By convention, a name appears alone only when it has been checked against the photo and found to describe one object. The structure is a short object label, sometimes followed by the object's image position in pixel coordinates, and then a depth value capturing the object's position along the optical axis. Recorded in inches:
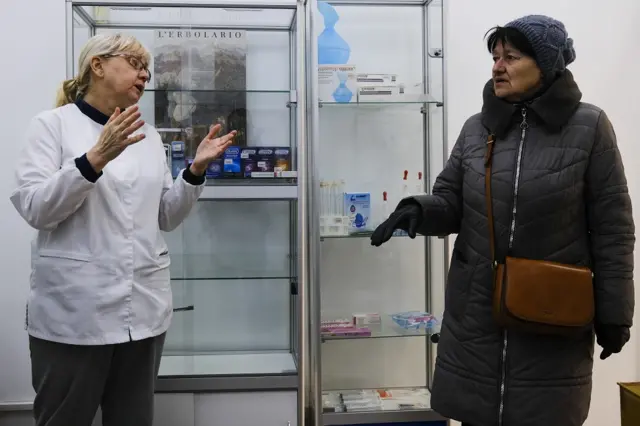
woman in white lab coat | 64.5
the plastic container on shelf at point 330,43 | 94.5
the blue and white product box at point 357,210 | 94.8
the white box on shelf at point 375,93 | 93.1
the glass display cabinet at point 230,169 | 93.2
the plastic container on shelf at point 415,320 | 97.3
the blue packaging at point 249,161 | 96.3
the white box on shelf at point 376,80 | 93.8
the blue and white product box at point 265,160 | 96.2
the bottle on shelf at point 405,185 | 101.8
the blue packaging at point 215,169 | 95.3
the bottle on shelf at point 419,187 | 100.9
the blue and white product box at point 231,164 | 95.8
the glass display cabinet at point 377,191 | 94.7
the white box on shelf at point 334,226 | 93.0
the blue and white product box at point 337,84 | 91.9
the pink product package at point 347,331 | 94.6
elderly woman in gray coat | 62.3
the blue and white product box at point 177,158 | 96.6
